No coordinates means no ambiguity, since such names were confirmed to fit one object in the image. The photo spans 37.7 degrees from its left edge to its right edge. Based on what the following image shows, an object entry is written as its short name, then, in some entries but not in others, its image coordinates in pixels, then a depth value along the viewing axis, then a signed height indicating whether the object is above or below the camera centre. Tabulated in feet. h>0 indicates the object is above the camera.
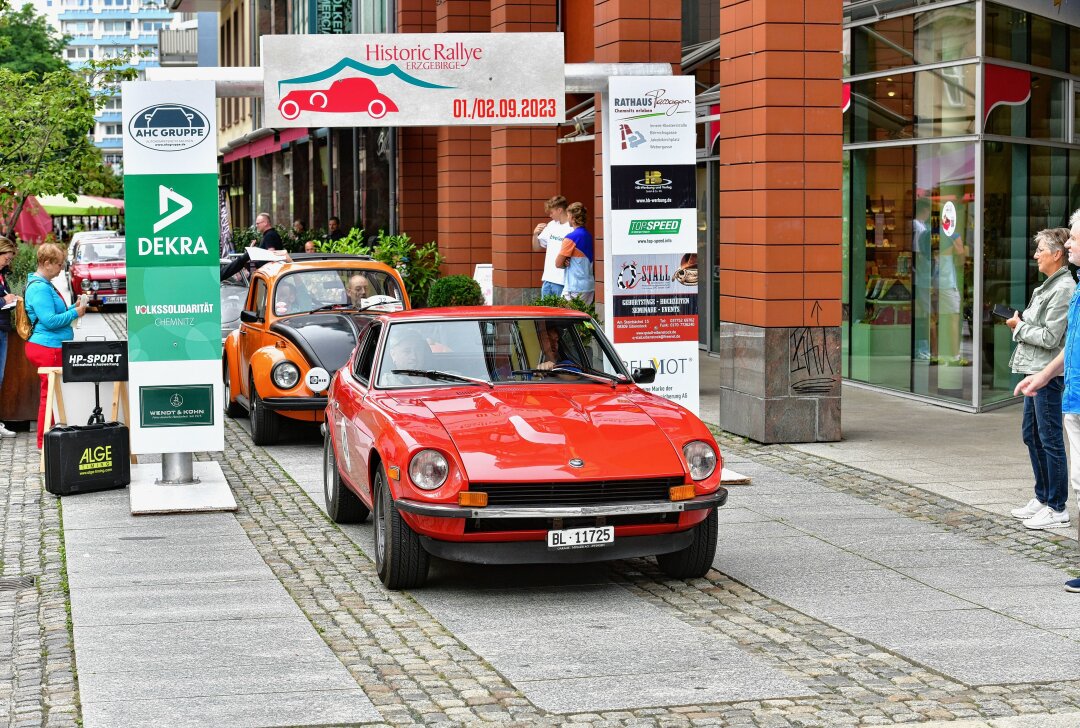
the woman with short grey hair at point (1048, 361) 31.30 -2.27
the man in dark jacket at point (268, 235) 80.69 +0.99
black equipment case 36.81 -4.75
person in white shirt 56.03 +0.42
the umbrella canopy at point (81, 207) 153.58 +4.83
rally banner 37.40 +4.14
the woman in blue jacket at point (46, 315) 43.04 -1.60
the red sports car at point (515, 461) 25.23 -3.41
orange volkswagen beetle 44.27 -2.21
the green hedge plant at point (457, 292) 74.59 -1.87
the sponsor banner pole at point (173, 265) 34.96 -0.22
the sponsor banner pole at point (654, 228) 39.17 +0.57
